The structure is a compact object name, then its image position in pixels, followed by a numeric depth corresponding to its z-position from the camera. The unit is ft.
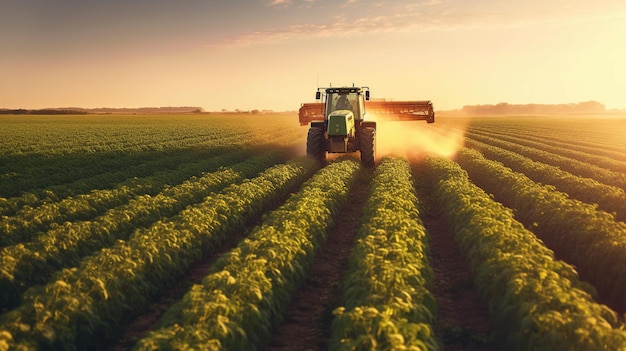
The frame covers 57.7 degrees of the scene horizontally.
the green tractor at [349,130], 86.99
